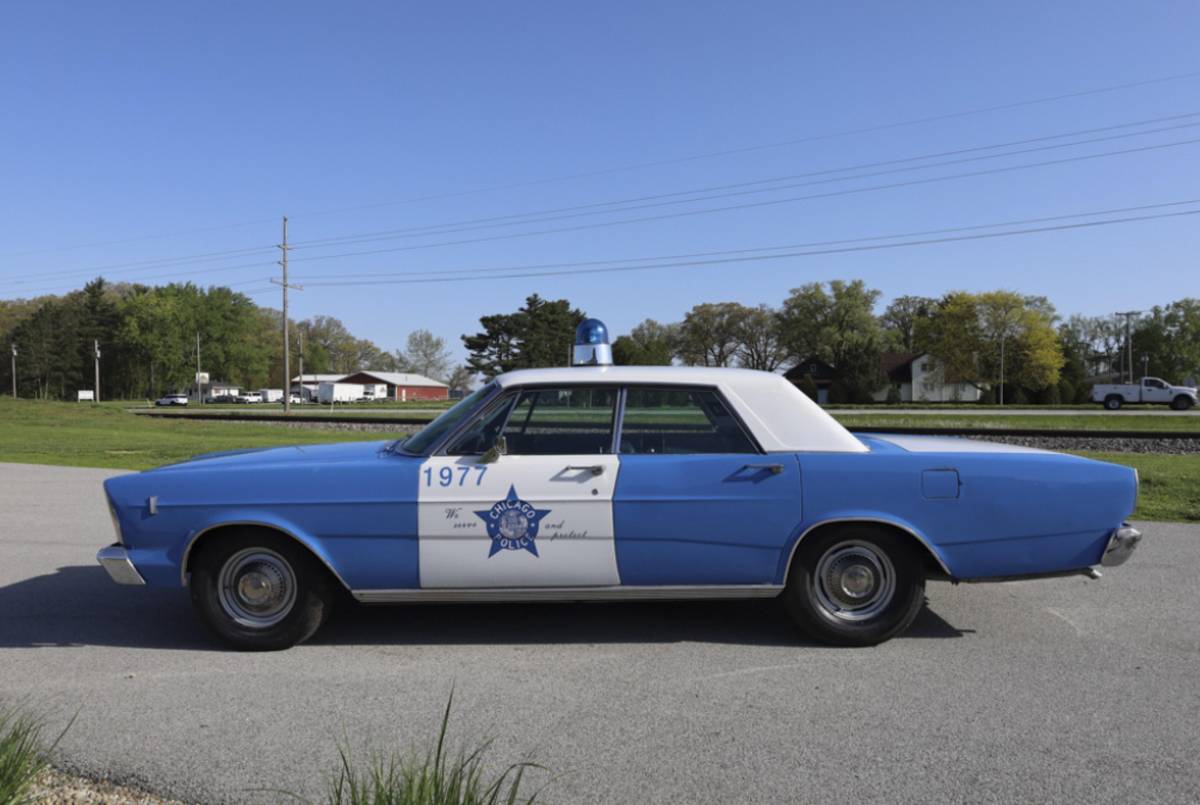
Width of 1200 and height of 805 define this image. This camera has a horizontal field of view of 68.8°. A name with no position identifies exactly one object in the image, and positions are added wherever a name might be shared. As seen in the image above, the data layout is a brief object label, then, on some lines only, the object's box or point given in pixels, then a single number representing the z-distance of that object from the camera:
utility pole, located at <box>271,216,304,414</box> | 43.66
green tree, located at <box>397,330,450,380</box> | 133.25
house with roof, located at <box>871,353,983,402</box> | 74.50
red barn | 119.81
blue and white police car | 4.43
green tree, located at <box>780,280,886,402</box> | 89.50
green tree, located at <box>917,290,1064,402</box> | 62.50
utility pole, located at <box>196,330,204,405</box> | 94.64
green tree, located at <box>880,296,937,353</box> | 99.96
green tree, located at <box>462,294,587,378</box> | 80.94
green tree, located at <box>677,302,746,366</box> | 96.06
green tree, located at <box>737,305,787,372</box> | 95.50
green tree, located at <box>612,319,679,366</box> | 70.81
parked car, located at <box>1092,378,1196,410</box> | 44.66
